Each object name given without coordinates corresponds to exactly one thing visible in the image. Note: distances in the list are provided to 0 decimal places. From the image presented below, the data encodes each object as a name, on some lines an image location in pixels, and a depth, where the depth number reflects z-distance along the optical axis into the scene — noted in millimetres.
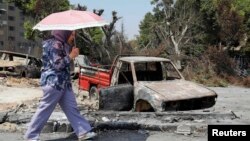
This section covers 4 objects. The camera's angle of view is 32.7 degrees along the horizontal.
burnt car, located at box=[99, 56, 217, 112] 8734
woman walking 6070
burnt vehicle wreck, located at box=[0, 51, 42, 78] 20750
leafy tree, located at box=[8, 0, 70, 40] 30031
